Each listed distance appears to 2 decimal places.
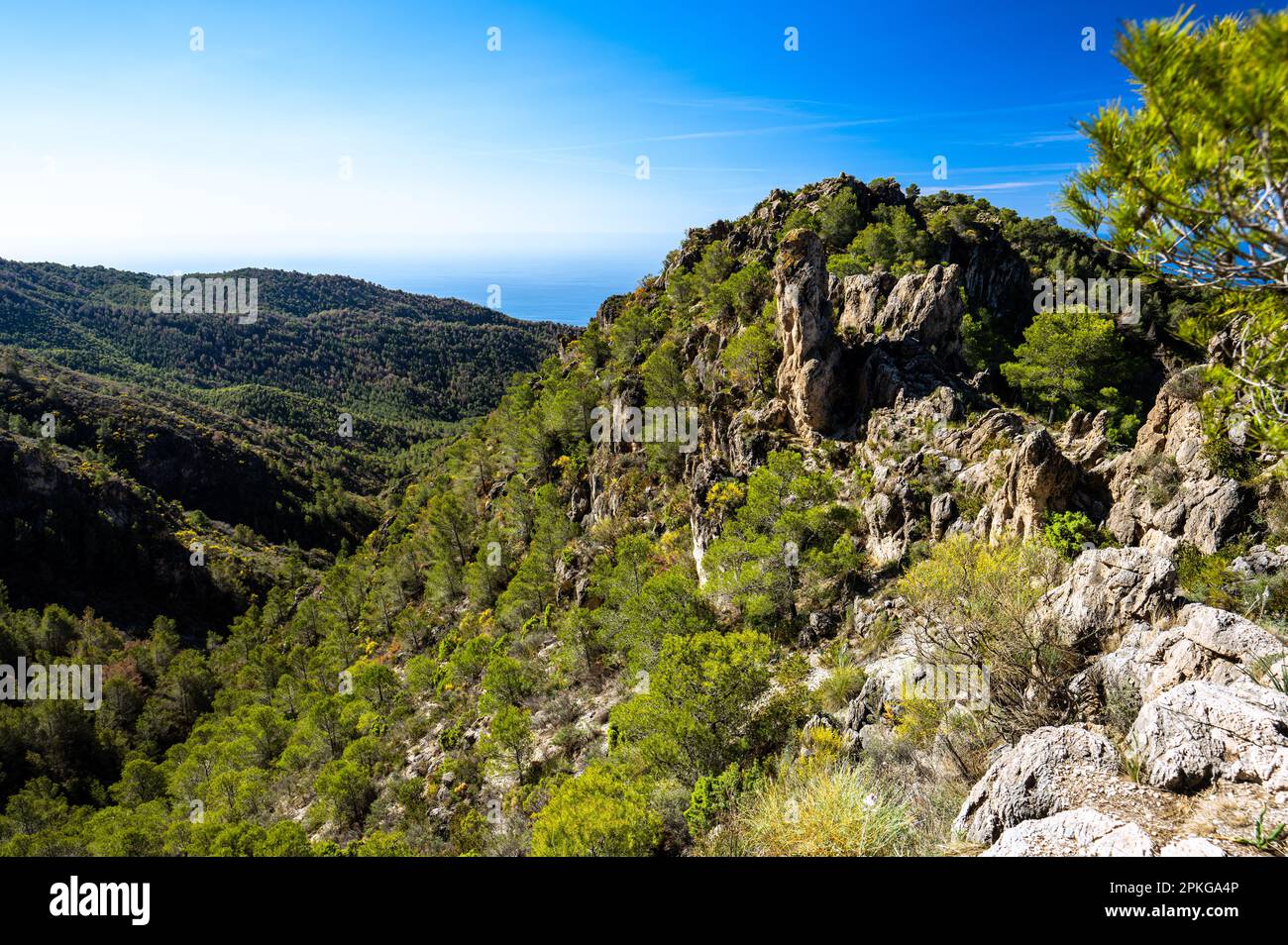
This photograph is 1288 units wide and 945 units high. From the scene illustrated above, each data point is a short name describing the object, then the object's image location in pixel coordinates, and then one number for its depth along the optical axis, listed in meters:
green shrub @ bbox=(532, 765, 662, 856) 12.34
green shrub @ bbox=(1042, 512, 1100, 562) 15.33
